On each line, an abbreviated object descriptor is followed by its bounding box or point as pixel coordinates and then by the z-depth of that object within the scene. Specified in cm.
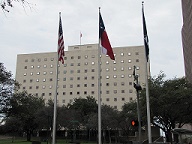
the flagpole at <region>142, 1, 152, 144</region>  1971
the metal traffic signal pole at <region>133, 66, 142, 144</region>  1918
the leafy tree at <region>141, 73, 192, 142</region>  3762
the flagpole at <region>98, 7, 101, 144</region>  2029
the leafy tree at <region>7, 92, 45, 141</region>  3928
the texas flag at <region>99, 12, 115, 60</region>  2101
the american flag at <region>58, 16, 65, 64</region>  2323
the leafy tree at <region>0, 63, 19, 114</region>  3759
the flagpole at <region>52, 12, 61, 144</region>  2191
